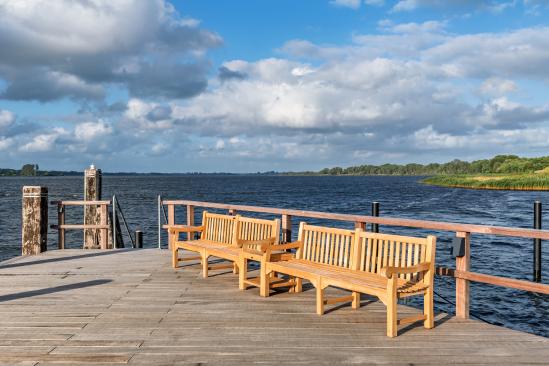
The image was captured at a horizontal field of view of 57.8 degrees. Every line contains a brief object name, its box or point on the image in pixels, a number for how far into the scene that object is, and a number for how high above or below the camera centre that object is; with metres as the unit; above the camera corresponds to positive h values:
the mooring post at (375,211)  10.97 -0.76
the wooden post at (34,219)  9.66 -0.86
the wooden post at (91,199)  11.96 -0.57
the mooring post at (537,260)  13.28 -2.19
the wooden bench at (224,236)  7.09 -0.90
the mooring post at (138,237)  13.59 -1.69
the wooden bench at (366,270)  4.78 -1.06
